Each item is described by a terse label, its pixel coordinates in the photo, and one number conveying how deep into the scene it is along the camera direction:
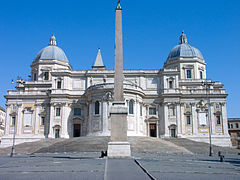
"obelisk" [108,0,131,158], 21.94
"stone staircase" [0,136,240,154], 35.53
